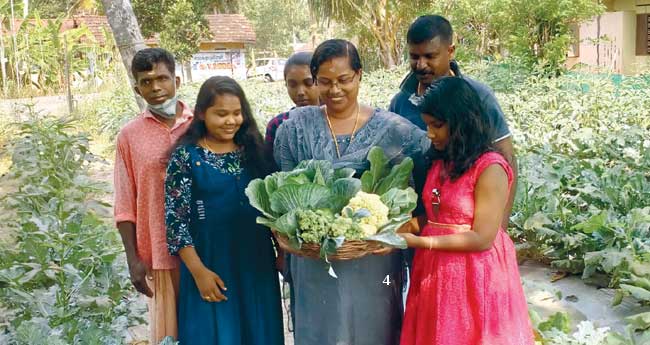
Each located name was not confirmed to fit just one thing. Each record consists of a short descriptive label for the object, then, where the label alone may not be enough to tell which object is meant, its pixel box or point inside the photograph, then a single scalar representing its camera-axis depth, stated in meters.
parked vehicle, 32.65
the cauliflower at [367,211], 2.01
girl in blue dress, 2.41
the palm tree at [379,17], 18.94
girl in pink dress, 2.17
